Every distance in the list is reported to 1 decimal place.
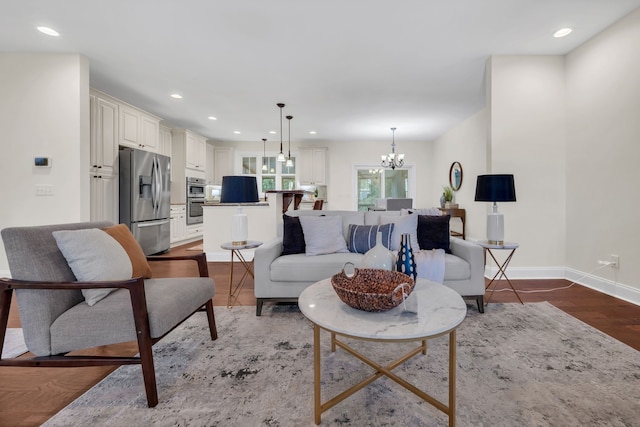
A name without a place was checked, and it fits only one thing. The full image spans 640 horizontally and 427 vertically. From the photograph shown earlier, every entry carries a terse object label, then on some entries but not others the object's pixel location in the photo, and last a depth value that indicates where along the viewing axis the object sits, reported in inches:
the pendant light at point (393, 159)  258.2
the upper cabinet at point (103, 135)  156.6
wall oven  247.1
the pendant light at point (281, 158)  226.5
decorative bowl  45.9
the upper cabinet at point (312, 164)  297.5
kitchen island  178.1
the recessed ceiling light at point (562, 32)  112.4
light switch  132.3
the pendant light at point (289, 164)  291.0
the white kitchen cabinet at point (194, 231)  250.5
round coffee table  41.4
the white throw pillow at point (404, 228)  104.2
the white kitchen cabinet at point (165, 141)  232.8
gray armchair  50.2
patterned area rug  49.2
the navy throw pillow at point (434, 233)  106.2
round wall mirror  242.2
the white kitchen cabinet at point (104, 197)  157.4
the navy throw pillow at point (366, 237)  104.0
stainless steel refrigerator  173.9
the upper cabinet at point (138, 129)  176.7
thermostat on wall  131.6
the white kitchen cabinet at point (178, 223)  228.8
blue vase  59.3
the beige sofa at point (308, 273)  93.7
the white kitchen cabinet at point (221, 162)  302.2
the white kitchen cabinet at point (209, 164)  290.3
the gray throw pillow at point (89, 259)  55.8
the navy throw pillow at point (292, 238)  106.1
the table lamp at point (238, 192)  100.8
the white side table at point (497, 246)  99.7
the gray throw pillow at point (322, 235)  103.6
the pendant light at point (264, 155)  306.3
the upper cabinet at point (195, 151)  251.7
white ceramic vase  60.5
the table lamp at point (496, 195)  105.0
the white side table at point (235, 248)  100.9
